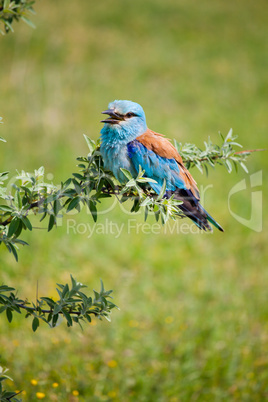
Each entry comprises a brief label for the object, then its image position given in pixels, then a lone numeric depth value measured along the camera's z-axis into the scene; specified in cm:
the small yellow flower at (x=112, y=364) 664
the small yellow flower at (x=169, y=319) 776
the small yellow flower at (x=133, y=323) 752
